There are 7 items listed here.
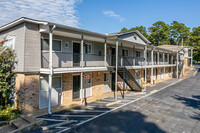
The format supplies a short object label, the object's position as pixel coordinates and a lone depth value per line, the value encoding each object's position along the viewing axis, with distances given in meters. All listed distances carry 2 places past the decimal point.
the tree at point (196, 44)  49.58
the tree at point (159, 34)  55.80
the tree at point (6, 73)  9.43
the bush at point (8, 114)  8.27
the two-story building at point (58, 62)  8.99
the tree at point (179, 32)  61.02
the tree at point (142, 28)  66.31
